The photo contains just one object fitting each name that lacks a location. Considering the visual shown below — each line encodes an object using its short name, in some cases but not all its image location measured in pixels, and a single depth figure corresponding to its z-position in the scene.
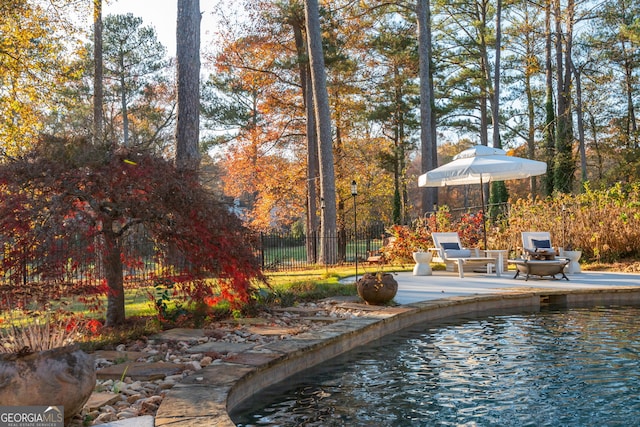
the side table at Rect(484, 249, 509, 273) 9.73
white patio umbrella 9.90
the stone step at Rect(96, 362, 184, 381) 3.53
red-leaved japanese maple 4.12
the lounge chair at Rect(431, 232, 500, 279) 9.66
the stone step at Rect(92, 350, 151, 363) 3.95
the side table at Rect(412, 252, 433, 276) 10.02
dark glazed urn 6.34
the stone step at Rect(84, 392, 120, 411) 2.93
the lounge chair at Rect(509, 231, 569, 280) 8.97
